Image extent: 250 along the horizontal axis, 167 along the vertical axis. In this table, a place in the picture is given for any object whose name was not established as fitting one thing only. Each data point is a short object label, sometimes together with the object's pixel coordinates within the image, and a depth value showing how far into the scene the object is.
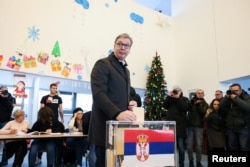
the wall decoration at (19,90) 4.91
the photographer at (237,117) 3.65
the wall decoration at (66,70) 5.37
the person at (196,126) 4.09
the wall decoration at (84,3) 5.80
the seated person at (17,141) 3.43
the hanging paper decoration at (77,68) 5.55
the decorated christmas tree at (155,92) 6.16
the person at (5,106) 4.38
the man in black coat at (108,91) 1.23
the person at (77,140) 3.98
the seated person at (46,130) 3.45
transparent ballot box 0.95
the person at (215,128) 3.95
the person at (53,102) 4.50
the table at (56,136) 2.84
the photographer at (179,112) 4.06
